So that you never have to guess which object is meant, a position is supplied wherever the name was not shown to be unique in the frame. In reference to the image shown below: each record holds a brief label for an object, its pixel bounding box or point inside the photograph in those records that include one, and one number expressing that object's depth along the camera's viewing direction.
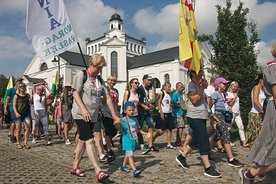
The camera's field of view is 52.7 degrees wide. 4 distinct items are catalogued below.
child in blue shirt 5.18
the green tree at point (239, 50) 10.59
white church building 58.19
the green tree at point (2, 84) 64.97
